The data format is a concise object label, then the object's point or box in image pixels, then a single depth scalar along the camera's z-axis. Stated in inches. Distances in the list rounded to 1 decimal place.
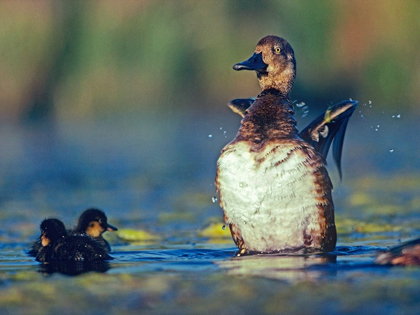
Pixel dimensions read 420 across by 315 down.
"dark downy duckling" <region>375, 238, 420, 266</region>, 409.7
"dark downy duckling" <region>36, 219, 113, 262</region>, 507.5
